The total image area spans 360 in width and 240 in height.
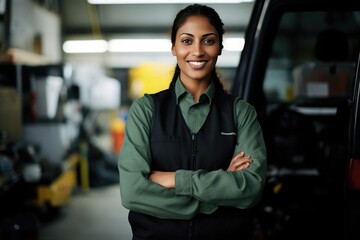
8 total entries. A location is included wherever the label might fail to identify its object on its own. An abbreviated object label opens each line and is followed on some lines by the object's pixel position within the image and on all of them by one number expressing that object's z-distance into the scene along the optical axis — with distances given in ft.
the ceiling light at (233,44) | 39.06
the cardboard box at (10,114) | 16.03
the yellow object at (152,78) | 32.30
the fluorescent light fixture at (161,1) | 23.59
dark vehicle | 8.41
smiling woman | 5.26
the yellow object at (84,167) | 21.95
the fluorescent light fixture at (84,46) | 39.42
